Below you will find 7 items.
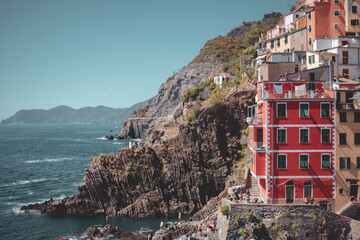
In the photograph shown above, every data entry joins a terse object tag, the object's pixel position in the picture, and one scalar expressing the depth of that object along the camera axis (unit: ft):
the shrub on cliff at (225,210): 96.14
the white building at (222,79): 247.95
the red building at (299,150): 99.30
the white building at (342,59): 127.95
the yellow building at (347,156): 99.25
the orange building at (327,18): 155.02
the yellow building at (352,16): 156.66
